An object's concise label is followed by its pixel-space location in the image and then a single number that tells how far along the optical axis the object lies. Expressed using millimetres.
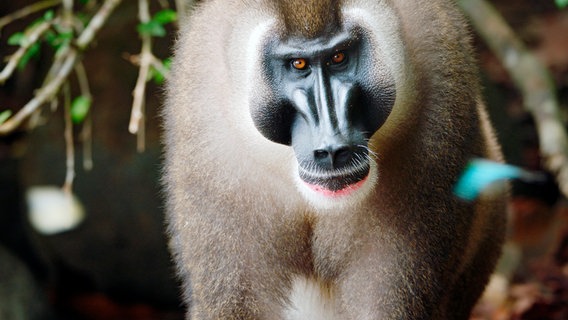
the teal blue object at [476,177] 7156
